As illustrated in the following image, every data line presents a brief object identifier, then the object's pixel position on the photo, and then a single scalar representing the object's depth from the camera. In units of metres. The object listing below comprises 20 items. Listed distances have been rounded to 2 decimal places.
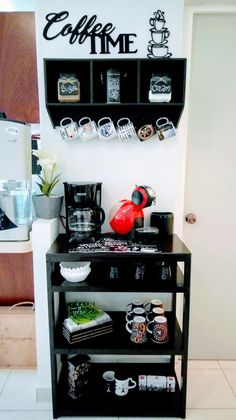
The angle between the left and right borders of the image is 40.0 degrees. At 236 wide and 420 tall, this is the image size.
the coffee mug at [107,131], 1.72
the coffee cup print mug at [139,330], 1.59
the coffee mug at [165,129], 1.72
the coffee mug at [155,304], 1.74
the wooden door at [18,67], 1.95
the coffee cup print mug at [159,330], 1.59
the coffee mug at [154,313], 1.68
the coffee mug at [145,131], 1.73
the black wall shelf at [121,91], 1.59
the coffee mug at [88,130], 1.72
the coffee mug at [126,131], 1.72
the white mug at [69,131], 1.72
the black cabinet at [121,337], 1.48
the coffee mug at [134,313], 1.68
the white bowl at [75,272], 1.52
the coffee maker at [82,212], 1.67
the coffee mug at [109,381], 1.75
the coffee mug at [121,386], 1.70
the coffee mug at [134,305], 1.75
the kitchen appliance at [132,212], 1.61
